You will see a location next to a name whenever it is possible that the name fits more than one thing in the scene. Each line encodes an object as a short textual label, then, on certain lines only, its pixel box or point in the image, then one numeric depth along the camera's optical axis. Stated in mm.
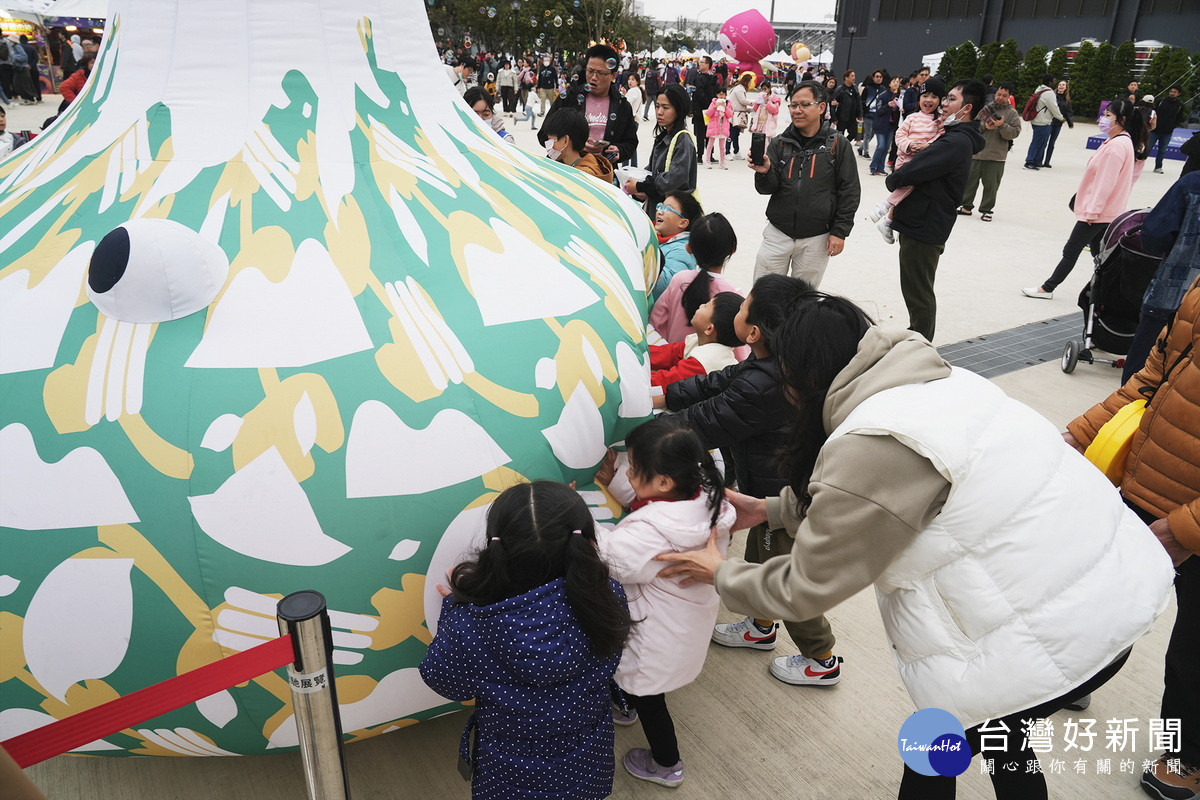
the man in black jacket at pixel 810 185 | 5469
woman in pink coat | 6918
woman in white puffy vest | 1786
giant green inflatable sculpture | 2033
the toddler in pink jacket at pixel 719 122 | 14930
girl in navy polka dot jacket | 2033
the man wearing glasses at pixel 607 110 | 7039
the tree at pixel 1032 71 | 25203
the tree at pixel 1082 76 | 24750
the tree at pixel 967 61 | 27188
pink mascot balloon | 27625
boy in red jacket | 3291
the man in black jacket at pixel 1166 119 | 15102
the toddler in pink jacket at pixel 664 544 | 2354
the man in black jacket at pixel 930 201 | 5672
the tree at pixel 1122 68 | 23891
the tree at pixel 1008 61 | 26625
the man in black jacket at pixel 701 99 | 14953
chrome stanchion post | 1753
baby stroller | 5578
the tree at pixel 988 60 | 27484
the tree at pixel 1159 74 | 21995
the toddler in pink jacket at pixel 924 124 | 8680
